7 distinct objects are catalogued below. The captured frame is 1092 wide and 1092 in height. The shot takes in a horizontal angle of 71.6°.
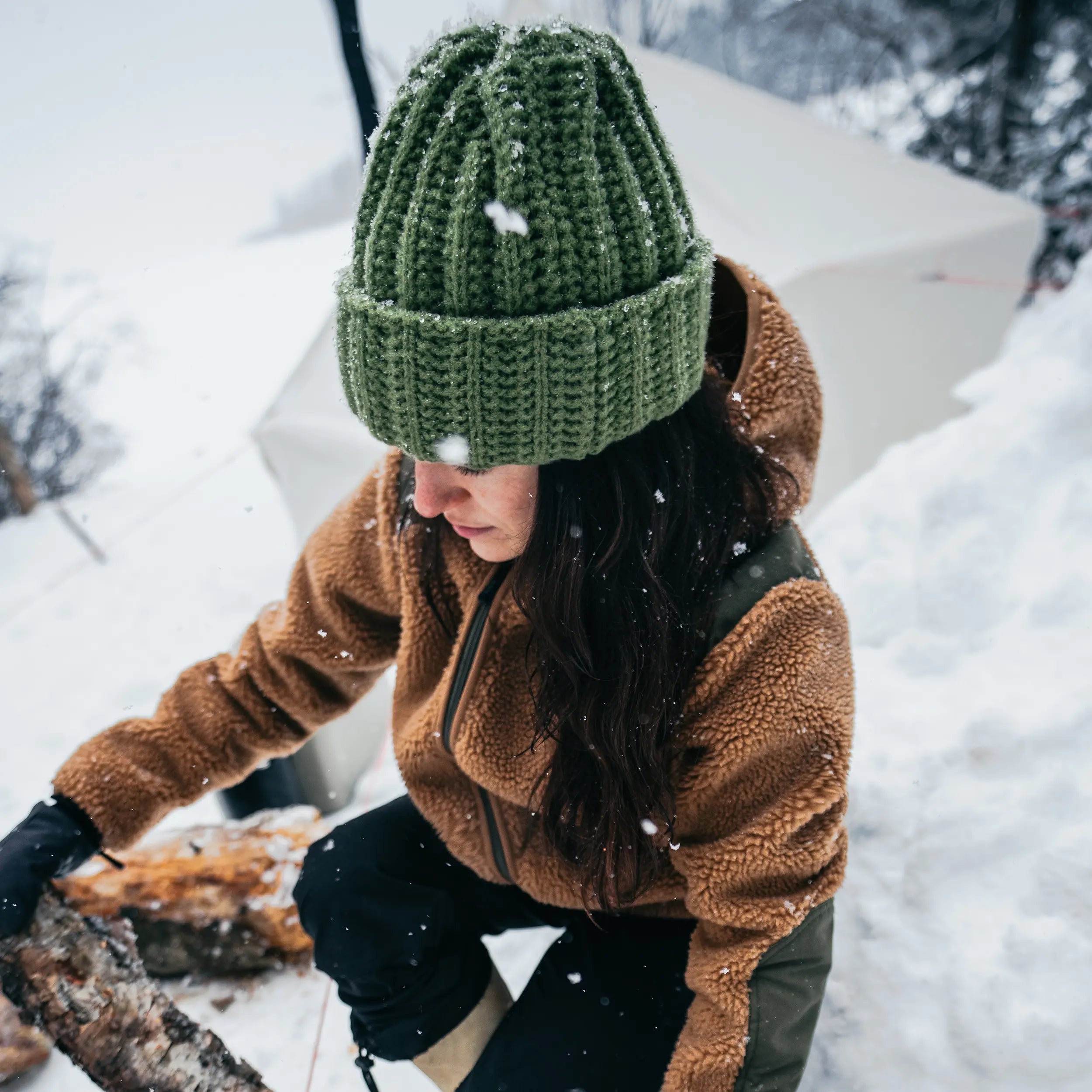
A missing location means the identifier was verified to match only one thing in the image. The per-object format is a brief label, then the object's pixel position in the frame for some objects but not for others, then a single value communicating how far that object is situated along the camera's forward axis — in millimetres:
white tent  3111
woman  734
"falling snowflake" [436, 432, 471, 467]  787
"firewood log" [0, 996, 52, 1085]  1356
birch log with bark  1029
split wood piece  1539
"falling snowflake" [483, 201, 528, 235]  703
